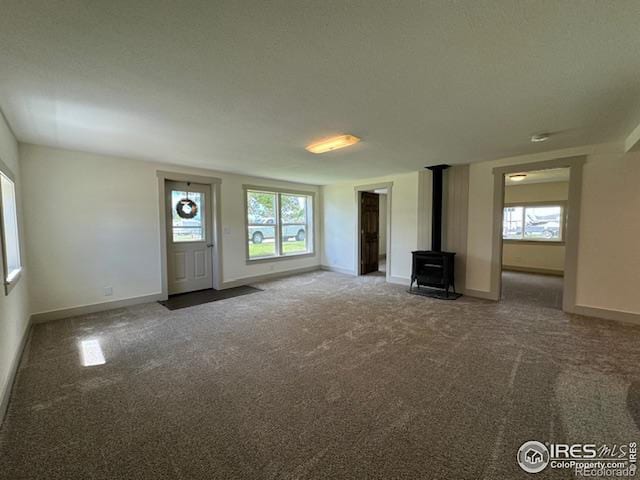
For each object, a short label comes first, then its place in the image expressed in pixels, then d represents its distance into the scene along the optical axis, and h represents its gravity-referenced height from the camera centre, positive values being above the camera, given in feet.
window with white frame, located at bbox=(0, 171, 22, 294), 7.79 -0.28
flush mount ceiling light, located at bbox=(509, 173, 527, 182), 19.07 +3.28
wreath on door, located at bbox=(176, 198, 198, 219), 16.53 +0.96
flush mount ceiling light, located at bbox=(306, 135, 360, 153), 10.75 +3.36
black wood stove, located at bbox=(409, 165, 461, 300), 15.49 -2.47
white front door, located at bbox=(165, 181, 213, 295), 16.30 -0.81
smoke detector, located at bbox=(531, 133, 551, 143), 10.46 +3.40
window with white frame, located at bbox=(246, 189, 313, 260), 20.25 -0.05
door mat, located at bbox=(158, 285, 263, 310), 14.56 -4.34
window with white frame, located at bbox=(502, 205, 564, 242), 22.80 -0.05
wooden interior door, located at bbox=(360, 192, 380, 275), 22.47 -0.72
